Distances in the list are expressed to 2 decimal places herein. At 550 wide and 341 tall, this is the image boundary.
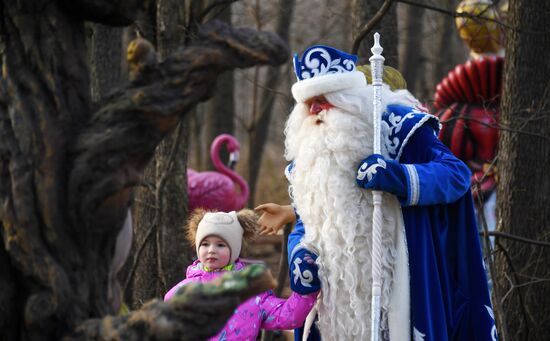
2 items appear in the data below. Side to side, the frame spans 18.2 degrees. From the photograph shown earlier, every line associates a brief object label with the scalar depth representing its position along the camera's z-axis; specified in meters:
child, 8.26
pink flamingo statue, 18.21
